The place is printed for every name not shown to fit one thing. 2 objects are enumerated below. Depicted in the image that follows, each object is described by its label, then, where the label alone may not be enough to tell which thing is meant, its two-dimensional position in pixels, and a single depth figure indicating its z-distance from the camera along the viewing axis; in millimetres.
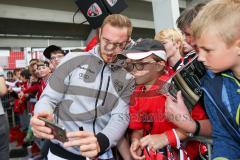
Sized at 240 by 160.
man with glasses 1777
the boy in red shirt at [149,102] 1561
